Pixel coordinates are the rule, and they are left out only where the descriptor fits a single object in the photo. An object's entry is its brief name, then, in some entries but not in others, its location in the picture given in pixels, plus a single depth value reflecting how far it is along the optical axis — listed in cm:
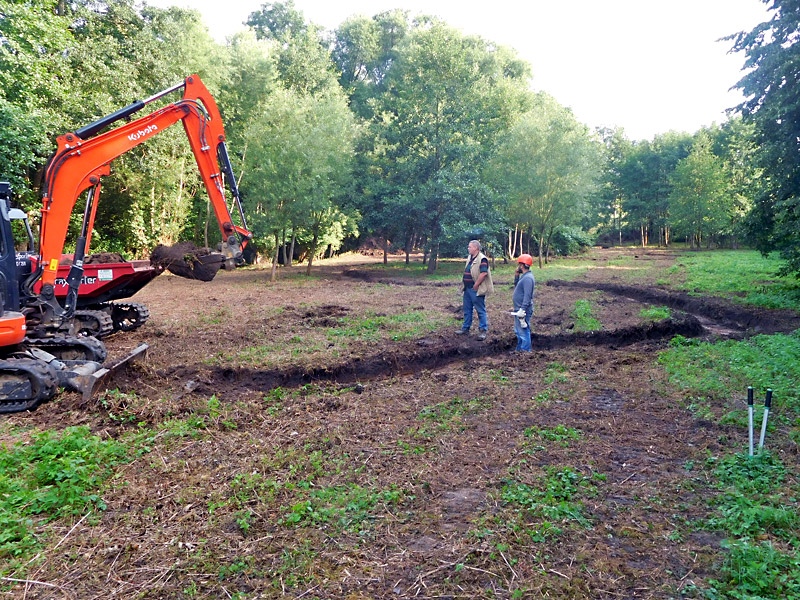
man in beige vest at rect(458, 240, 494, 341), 1085
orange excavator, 680
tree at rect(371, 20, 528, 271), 2584
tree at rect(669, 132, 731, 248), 4300
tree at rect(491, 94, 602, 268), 2873
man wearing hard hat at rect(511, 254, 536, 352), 964
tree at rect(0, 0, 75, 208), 1503
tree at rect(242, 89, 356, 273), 2270
